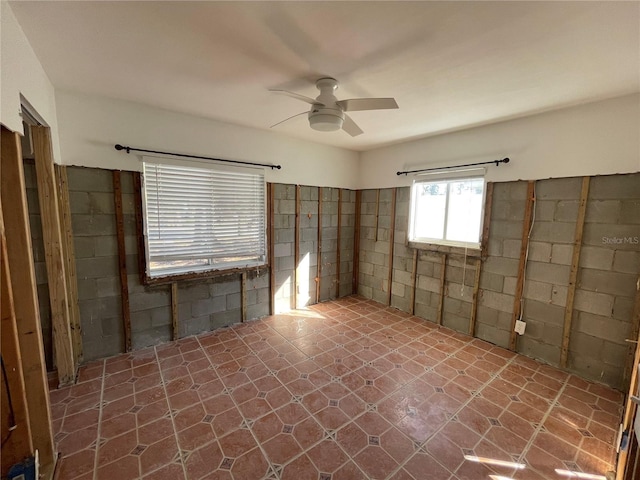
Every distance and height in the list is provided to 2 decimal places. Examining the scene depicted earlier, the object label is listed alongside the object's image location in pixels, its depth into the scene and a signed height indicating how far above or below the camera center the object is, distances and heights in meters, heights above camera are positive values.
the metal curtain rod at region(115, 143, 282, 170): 2.66 +0.64
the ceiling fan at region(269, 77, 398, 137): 2.04 +0.82
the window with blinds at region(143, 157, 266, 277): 2.93 -0.06
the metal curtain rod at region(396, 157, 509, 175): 2.98 +0.63
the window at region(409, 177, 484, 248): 3.35 +0.05
